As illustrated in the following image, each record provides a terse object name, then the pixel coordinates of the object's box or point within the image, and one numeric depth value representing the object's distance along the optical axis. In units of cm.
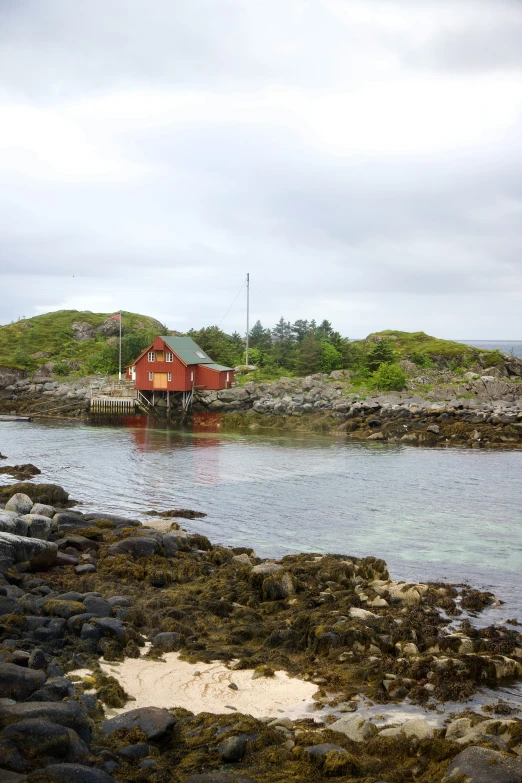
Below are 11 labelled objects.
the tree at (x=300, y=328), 9416
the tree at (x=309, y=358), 7794
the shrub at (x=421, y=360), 7950
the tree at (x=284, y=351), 8319
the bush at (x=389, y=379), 6506
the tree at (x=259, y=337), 8975
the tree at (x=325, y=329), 9075
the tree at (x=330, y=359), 7862
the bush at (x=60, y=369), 8744
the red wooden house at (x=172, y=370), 6481
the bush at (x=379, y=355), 7450
